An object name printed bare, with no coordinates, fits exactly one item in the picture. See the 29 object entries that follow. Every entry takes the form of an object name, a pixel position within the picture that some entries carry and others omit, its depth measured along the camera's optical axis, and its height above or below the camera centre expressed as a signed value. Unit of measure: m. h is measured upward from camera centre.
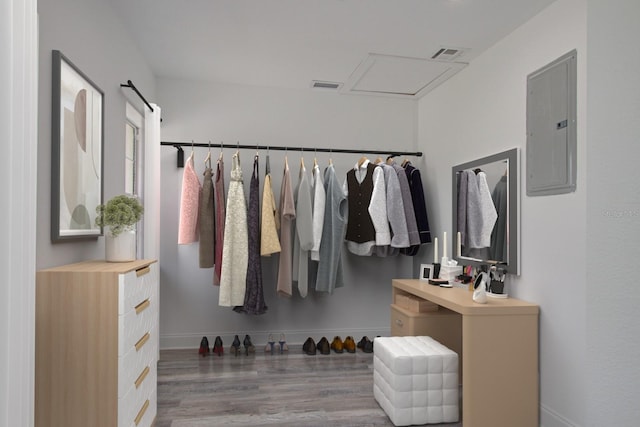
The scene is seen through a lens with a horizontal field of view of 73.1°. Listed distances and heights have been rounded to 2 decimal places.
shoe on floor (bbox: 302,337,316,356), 3.90 -1.23
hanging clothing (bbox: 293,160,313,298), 3.80 -0.20
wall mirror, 2.78 +0.02
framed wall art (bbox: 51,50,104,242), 1.83 +0.28
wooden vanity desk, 2.37 -0.84
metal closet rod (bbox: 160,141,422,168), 3.87 +0.60
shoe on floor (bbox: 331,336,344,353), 3.98 -1.23
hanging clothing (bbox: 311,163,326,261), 3.80 -0.02
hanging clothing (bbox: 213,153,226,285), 3.71 -0.07
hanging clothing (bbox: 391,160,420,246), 3.78 +0.04
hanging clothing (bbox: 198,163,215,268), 3.71 -0.12
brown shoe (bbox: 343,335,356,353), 3.99 -1.23
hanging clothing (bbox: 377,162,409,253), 3.70 +0.02
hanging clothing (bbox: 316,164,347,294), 3.86 -0.23
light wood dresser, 1.63 -0.52
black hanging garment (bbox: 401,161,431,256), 3.87 +0.08
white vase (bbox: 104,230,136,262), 2.04 -0.17
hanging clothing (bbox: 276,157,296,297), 3.75 -0.22
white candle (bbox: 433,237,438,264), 3.51 -0.34
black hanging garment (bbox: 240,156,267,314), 3.68 -0.43
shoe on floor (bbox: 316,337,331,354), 3.93 -1.23
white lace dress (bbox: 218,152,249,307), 3.58 -0.31
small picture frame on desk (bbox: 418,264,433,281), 3.52 -0.48
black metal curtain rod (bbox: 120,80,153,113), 2.68 +0.79
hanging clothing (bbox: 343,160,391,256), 3.72 +0.03
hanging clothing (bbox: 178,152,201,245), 3.69 +0.05
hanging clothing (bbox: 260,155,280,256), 3.66 -0.11
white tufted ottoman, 2.51 -1.02
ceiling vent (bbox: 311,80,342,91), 4.02 +1.21
